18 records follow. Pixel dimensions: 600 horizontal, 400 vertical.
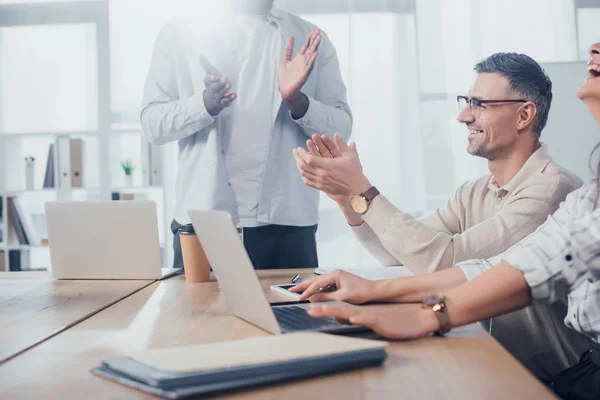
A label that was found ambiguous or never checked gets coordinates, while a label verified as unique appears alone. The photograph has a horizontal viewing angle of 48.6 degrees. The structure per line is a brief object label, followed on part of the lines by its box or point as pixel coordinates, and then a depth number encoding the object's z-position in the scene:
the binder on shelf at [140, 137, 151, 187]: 4.46
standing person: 2.30
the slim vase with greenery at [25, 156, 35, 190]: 4.52
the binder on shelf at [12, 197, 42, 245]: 4.50
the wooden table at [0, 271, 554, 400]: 0.69
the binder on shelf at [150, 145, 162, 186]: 4.47
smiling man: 1.53
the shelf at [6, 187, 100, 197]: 4.47
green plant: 4.46
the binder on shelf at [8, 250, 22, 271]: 4.52
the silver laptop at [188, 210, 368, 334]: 0.94
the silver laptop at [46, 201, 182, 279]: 1.65
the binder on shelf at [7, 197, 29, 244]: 4.48
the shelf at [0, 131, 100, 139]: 4.47
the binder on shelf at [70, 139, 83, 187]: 4.46
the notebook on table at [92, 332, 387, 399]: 0.66
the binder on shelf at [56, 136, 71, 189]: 4.43
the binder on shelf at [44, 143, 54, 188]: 4.48
